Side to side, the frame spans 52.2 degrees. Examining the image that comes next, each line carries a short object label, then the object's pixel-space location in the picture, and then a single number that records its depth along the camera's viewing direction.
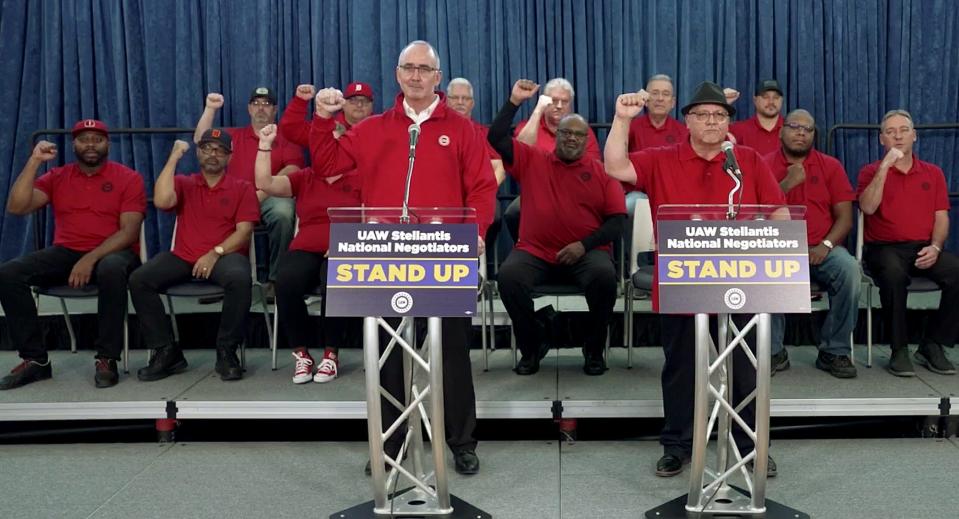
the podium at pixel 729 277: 3.00
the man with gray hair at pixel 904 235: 4.71
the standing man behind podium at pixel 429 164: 3.63
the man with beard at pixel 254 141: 5.79
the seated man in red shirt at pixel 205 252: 4.80
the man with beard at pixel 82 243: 4.81
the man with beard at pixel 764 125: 5.64
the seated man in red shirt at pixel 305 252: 4.73
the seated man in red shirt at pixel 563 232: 4.66
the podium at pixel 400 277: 3.02
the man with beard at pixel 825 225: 4.65
